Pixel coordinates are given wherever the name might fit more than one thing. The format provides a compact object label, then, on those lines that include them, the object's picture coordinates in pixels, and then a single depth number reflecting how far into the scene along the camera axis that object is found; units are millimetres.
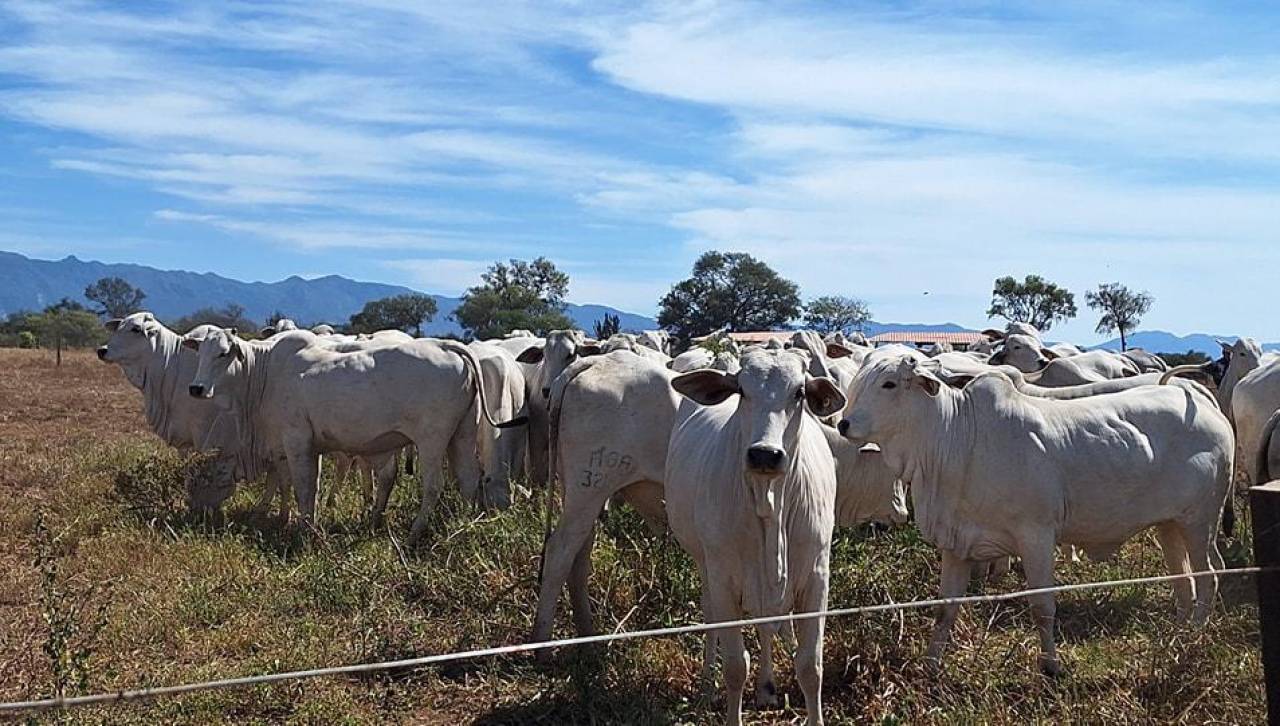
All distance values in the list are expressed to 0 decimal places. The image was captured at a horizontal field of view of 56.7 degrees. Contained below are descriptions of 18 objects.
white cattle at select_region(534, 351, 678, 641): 7082
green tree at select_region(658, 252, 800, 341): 66688
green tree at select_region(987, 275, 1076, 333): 59875
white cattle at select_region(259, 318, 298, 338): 17056
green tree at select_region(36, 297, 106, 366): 59406
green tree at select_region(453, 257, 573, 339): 61750
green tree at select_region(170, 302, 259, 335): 53594
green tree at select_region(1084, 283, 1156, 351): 65938
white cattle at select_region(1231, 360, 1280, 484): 10914
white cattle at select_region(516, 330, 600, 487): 8391
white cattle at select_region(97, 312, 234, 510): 13391
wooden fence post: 4043
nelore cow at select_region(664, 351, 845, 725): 5453
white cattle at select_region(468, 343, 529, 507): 11266
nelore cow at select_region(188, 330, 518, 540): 10812
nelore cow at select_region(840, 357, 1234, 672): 6938
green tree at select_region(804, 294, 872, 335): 76500
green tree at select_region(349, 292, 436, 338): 72562
